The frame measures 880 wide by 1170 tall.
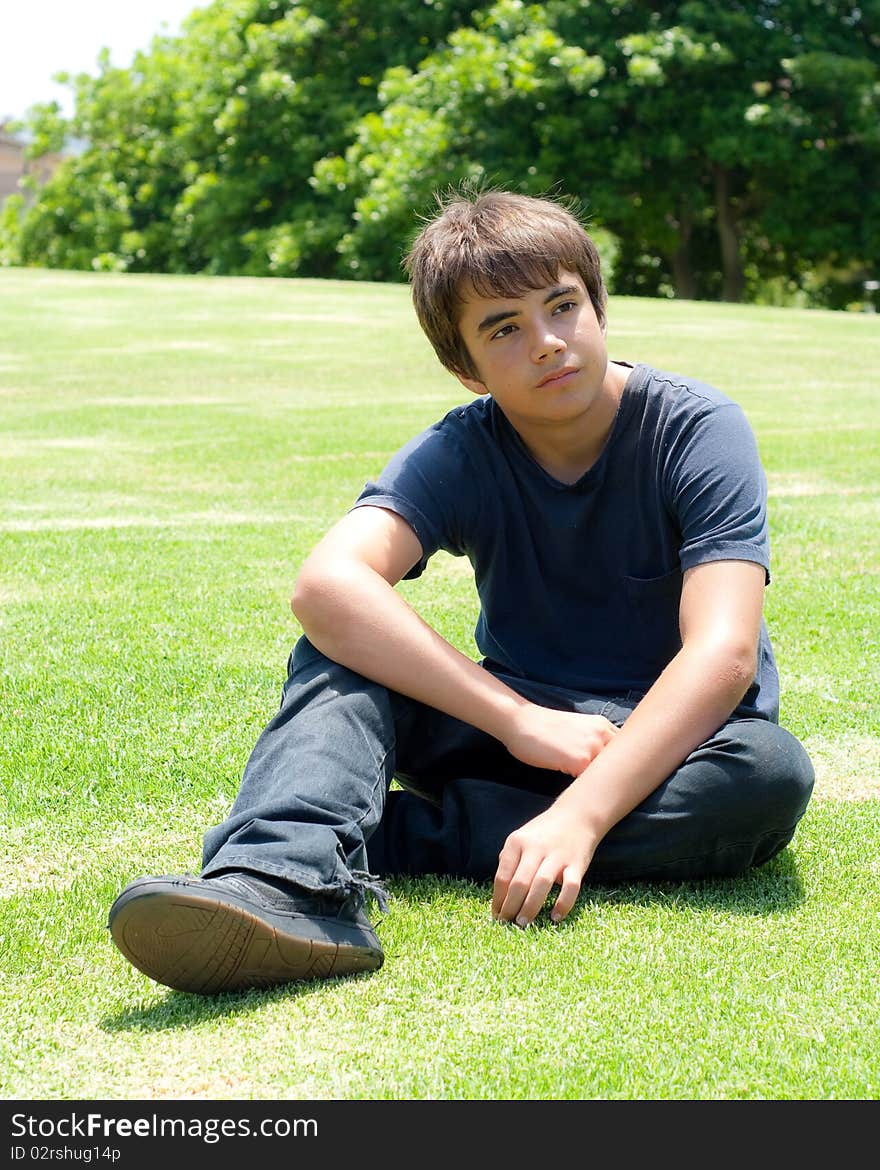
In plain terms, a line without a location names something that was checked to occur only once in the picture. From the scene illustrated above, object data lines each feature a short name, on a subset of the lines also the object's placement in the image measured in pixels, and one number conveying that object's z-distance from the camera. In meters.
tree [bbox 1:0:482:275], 30.14
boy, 2.47
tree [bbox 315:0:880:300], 26.52
